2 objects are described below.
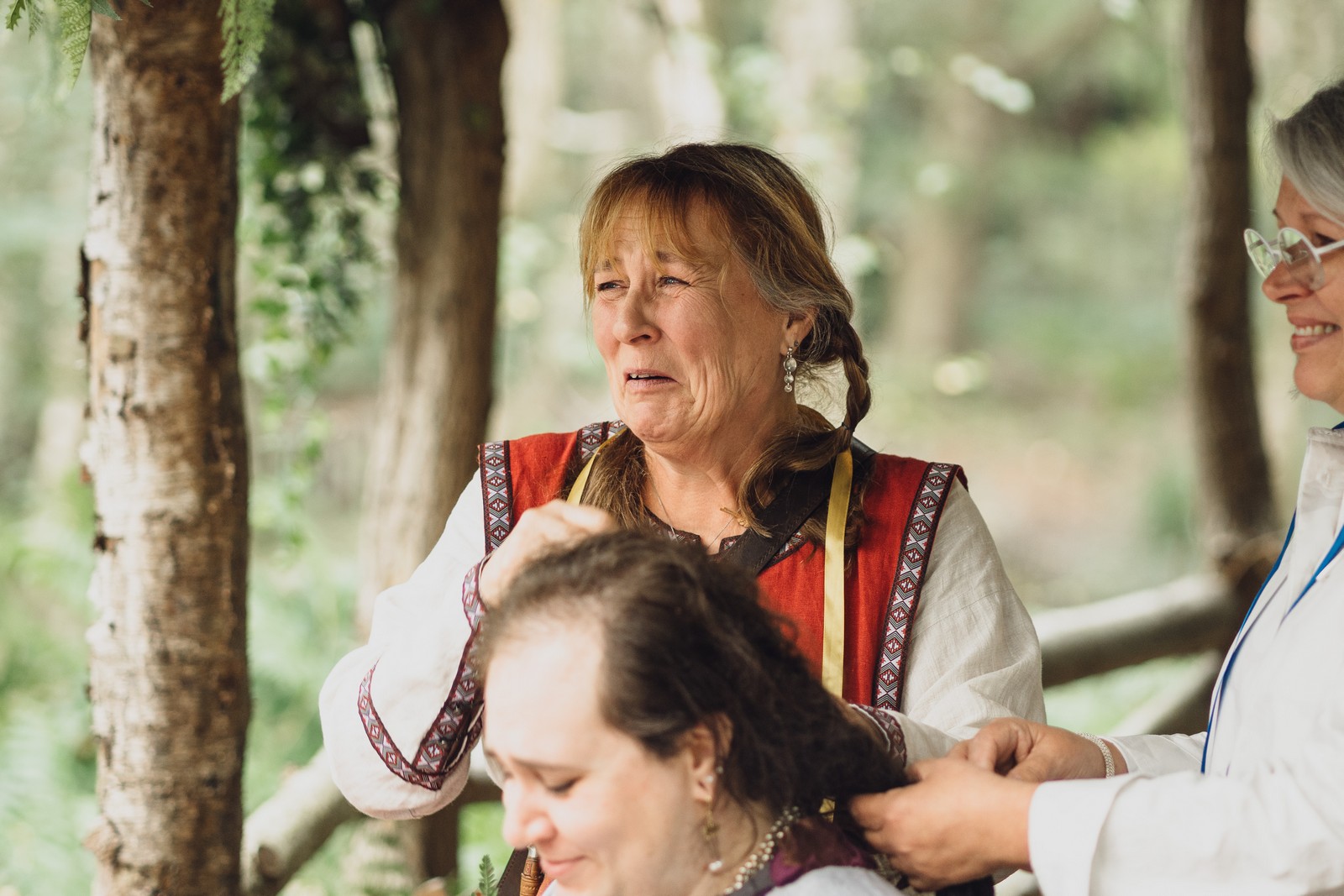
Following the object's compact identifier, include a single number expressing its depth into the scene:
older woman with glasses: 2.53
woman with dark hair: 2.51
